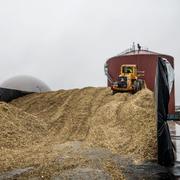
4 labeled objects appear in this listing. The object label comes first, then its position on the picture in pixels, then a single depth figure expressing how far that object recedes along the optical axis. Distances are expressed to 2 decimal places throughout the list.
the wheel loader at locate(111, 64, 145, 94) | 22.91
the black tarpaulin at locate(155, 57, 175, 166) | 9.74
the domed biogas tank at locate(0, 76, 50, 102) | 36.22
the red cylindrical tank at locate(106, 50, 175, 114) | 30.50
